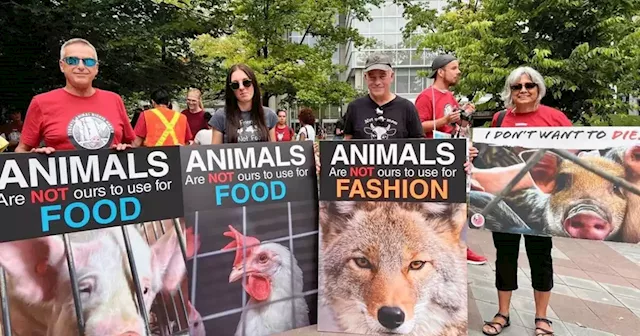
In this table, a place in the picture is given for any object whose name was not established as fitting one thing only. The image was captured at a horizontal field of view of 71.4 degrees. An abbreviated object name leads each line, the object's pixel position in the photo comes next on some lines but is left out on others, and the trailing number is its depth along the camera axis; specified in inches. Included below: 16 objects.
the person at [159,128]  173.1
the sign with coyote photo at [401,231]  112.3
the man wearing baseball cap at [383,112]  121.6
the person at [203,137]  196.9
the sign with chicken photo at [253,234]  110.3
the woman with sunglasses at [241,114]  127.0
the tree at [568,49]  238.8
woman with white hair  122.8
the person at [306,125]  386.0
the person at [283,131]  356.2
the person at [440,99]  153.1
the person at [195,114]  230.2
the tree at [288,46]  587.5
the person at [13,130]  298.7
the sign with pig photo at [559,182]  108.3
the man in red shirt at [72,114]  105.3
